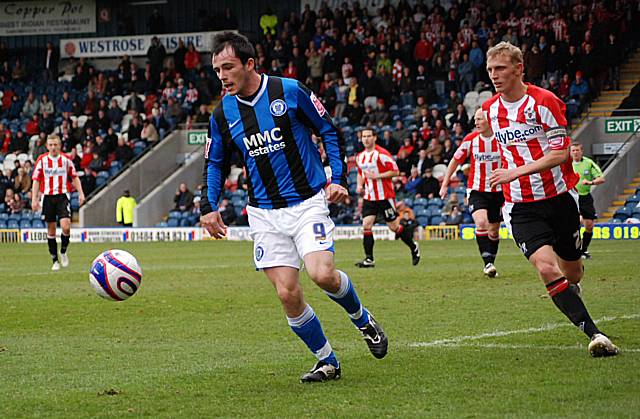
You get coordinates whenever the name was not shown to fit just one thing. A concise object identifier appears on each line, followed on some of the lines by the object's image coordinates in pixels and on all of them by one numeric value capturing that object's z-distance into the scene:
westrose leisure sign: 42.03
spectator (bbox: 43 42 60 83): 43.34
